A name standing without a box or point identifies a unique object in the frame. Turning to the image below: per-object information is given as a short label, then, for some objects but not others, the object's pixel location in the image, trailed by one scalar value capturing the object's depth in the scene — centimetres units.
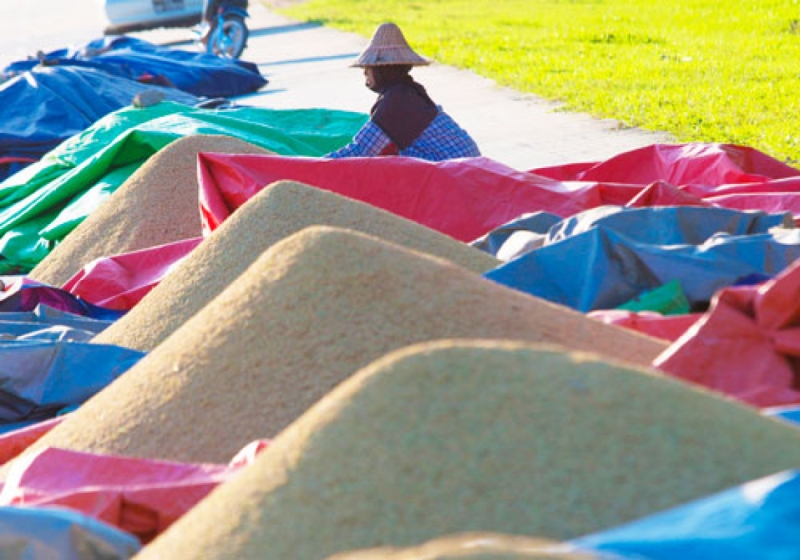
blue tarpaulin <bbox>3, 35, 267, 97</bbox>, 1879
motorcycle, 2604
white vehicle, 3328
